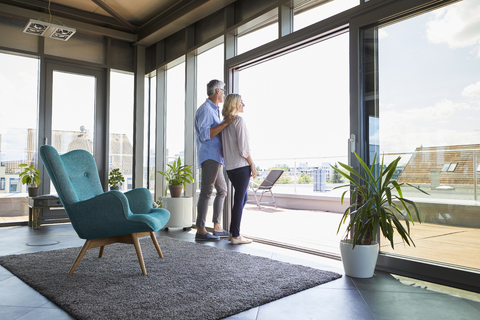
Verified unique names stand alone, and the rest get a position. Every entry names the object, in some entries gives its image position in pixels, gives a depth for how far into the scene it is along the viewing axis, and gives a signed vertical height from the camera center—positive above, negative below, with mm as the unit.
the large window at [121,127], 5684 +618
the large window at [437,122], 2234 +303
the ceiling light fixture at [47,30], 3995 +1518
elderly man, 3648 +112
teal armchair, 2404 -328
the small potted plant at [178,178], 4375 -134
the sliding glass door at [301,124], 7191 +1051
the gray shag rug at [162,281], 1772 -682
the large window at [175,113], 5113 +761
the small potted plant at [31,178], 4738 -151
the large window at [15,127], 4875 +522
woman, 3424 +21
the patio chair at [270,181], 7026 -259
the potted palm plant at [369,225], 2322 -360
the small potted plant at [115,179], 5332 -179
